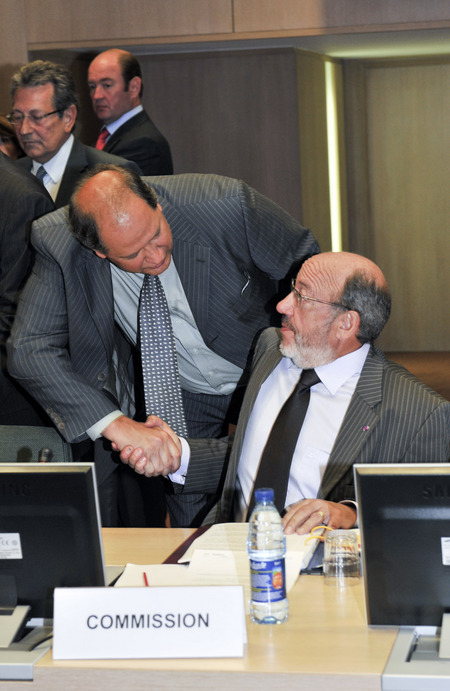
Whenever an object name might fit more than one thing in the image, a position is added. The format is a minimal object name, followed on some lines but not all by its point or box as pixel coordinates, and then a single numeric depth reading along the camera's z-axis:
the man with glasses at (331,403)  3.37
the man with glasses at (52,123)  4.68
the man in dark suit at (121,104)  5.64
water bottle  2.74
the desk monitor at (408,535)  2.63
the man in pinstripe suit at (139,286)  3.71
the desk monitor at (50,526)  2.72
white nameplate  2.64
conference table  2.59
